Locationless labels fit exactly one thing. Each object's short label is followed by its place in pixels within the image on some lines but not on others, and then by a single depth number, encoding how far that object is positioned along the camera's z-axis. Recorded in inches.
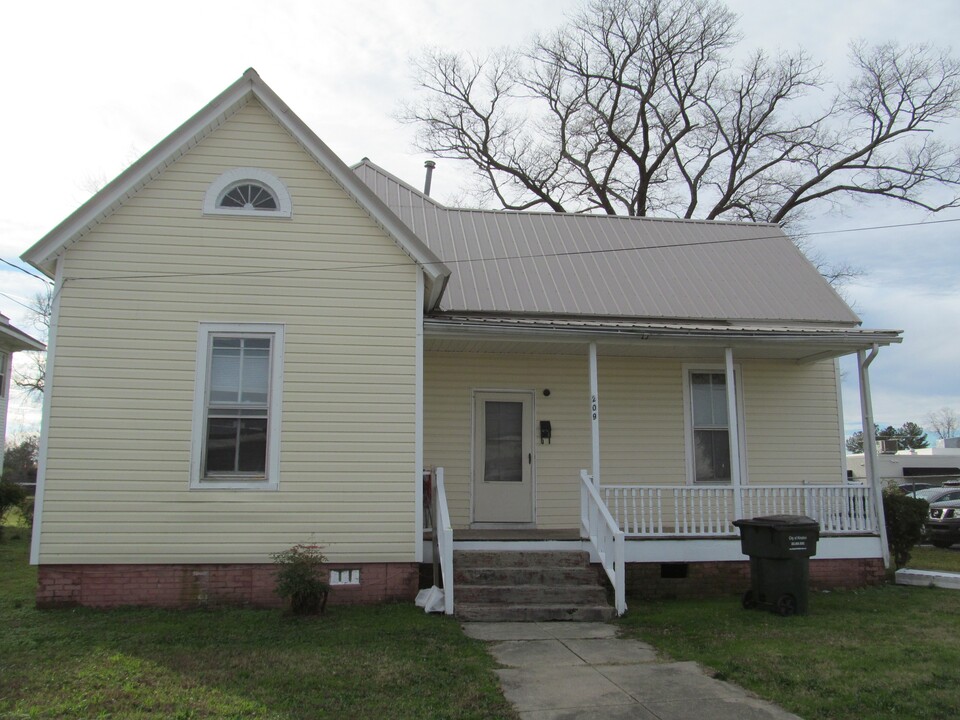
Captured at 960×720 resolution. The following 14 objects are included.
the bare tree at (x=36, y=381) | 1409.9
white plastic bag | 350.0
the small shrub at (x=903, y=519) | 460.8
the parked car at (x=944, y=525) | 719.7
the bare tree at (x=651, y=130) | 1121.4
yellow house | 360.2
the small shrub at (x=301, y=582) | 333.1
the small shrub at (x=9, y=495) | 667.4
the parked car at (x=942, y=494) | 824.3
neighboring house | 724.0
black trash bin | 362.6
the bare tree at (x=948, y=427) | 3271.4
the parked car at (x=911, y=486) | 994.1
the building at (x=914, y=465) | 1254.9
